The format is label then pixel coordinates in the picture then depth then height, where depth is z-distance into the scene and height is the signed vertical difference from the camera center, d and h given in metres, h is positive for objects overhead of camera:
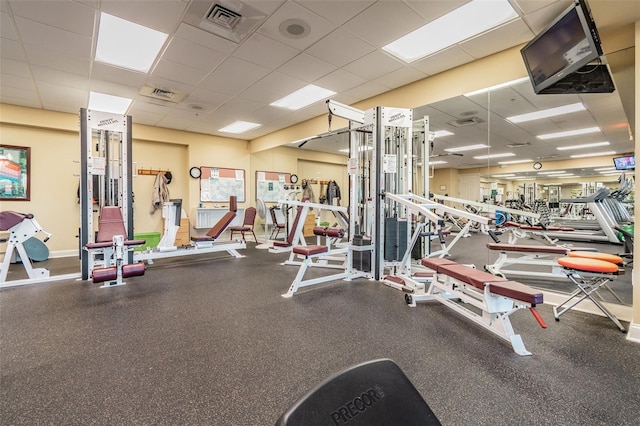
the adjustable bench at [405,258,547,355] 1.96 -0.68
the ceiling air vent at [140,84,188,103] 4.70 +1.95
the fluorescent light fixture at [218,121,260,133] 6.77 +2.01
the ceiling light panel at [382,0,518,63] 2.84 +1.98
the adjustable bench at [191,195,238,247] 5.04 -0.39
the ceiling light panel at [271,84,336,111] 4.85 +2.00
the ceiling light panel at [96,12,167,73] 3.10 +1.95
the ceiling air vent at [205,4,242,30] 2.84 +1.95
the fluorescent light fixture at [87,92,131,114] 5.00 +1.93
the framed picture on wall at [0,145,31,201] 5.36 +0.66
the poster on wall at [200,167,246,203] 7.59 +0.68
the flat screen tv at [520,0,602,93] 2.22 +1.41
